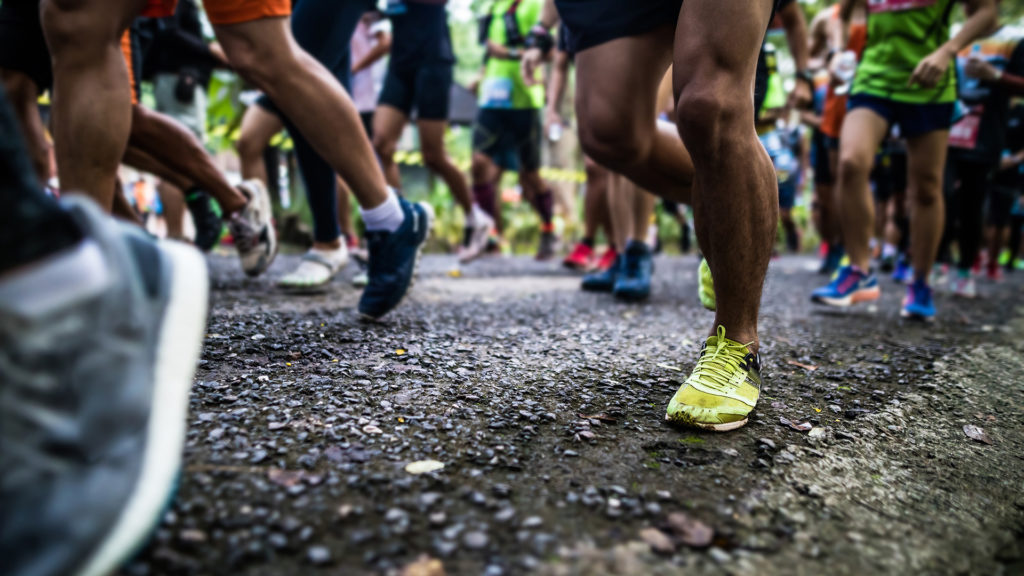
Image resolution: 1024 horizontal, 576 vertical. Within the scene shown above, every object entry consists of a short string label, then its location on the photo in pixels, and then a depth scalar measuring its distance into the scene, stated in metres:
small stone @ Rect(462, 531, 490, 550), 0.82
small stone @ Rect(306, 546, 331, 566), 0.78
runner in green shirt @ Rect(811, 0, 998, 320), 2.89
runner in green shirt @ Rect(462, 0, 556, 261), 5.28
